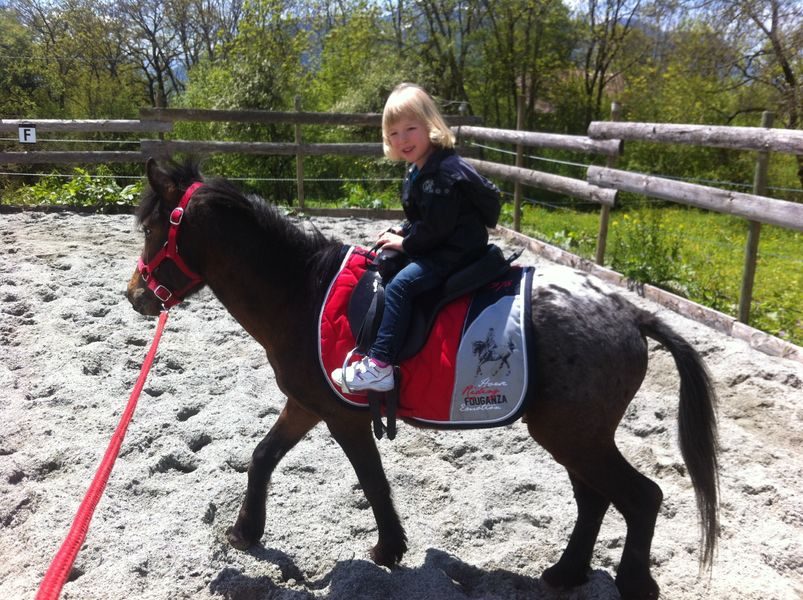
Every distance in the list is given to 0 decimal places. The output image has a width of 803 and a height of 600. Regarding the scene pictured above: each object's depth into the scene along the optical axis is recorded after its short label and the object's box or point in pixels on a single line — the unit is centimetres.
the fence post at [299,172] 1022
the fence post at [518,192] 880
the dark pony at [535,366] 240
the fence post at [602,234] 691
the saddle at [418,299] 248
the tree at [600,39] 1709
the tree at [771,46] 1050
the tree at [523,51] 1603
